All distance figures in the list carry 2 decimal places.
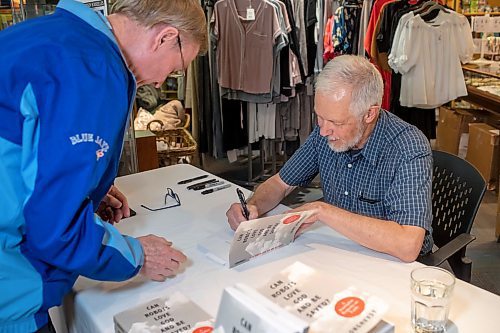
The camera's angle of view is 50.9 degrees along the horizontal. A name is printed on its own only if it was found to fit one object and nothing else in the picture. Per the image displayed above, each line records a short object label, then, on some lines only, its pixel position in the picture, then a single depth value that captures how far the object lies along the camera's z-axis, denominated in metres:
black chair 1.67
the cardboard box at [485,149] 3.91
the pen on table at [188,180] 2.12
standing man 0.92
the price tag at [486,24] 4.69
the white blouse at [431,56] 3.77
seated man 1.48
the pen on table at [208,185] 2.03
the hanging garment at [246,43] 3.79
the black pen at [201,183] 2.04
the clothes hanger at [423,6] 3.84
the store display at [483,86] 4.03
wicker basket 3.85
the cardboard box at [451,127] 4.57
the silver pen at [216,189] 2.00
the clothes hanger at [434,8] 3.85
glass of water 1.08
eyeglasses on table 1.84
